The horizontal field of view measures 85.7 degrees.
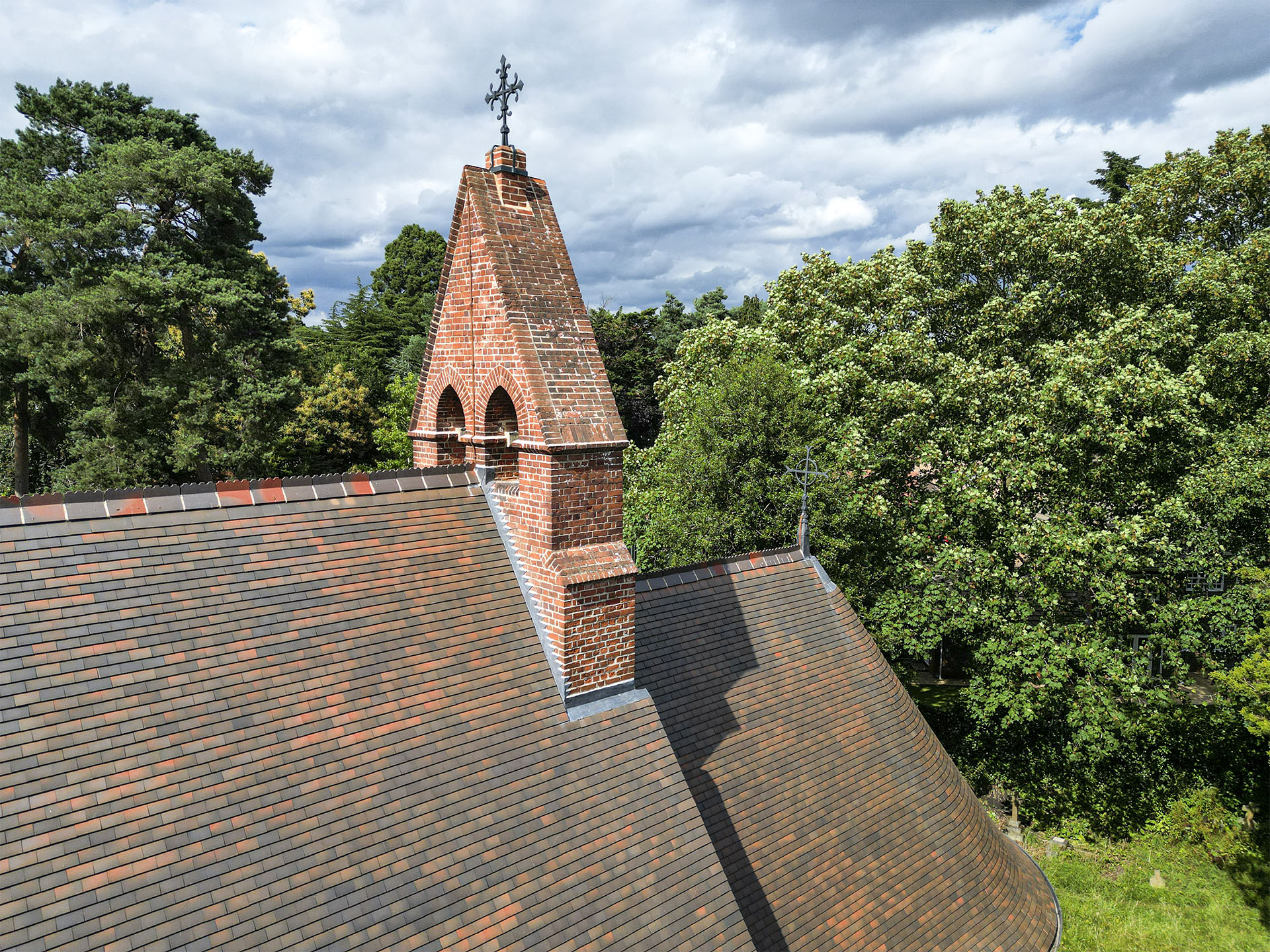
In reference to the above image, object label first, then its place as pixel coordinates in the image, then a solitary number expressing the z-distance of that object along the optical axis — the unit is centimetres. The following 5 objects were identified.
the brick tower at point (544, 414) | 749
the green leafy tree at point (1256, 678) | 1403
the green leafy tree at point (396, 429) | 3934
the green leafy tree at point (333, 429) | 3975
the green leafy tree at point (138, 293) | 2484
